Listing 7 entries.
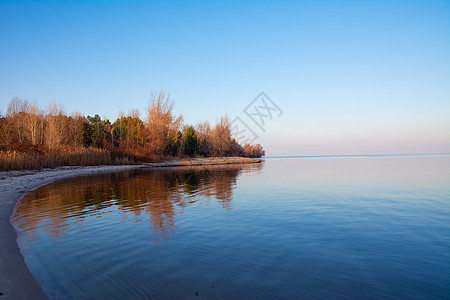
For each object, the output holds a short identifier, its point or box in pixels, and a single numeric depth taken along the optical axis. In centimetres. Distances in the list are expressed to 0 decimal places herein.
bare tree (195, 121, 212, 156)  5750
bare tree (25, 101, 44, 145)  3272
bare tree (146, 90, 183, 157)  4025
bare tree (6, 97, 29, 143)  3381
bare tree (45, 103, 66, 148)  3114
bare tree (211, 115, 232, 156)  5891
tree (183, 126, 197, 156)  5372
